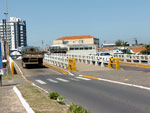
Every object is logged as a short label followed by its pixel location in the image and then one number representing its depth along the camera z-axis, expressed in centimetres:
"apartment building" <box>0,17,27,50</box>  18425
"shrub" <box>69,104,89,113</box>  694
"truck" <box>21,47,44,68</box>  2986
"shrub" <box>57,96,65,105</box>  898
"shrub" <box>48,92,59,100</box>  972
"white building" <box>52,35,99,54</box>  12988
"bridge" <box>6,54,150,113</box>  889
